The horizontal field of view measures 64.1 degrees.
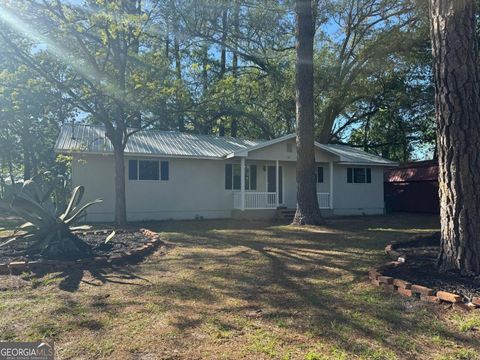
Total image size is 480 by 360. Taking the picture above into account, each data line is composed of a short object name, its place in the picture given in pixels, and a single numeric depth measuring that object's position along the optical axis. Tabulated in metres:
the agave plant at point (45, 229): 7.00
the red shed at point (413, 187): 19.48
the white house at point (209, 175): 14.70
